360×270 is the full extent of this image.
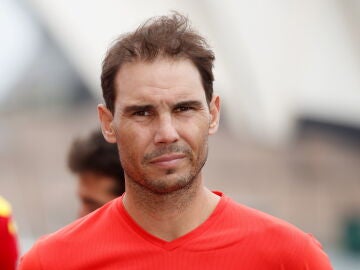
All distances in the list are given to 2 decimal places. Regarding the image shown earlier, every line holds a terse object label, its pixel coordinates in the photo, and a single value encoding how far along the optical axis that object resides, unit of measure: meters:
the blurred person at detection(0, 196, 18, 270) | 8.58
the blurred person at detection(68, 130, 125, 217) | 8.41
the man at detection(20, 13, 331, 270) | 5.77
